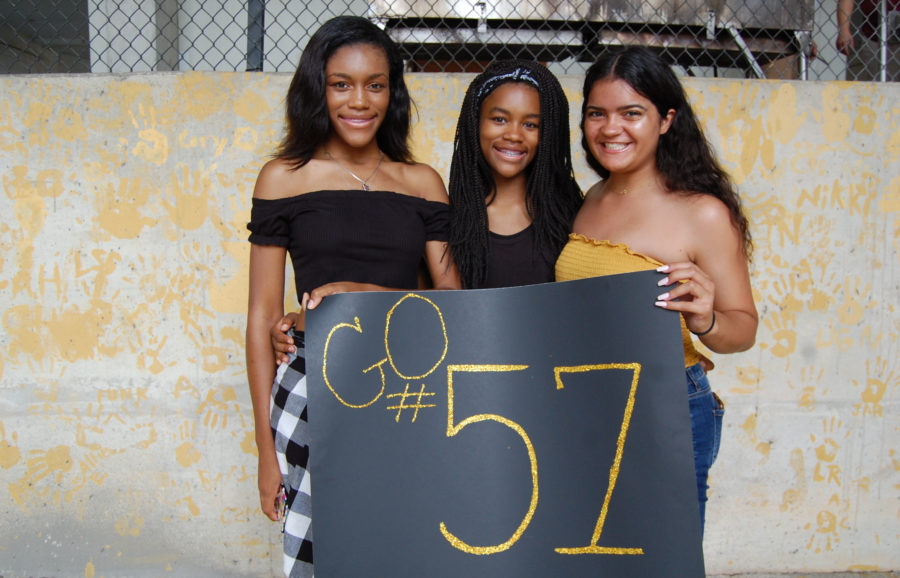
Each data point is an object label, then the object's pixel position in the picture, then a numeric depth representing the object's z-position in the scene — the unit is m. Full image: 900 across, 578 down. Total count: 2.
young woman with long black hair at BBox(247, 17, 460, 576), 1.58
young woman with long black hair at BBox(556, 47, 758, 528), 1.50
